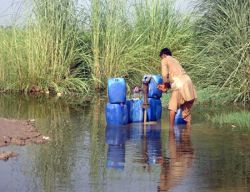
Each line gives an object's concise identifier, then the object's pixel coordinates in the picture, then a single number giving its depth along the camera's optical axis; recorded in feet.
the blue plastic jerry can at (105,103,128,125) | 33.35
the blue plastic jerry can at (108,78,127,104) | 33.09
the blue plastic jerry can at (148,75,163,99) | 34.55
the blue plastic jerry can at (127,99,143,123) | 34.76
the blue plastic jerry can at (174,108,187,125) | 34.09
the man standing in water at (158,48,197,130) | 33.30
